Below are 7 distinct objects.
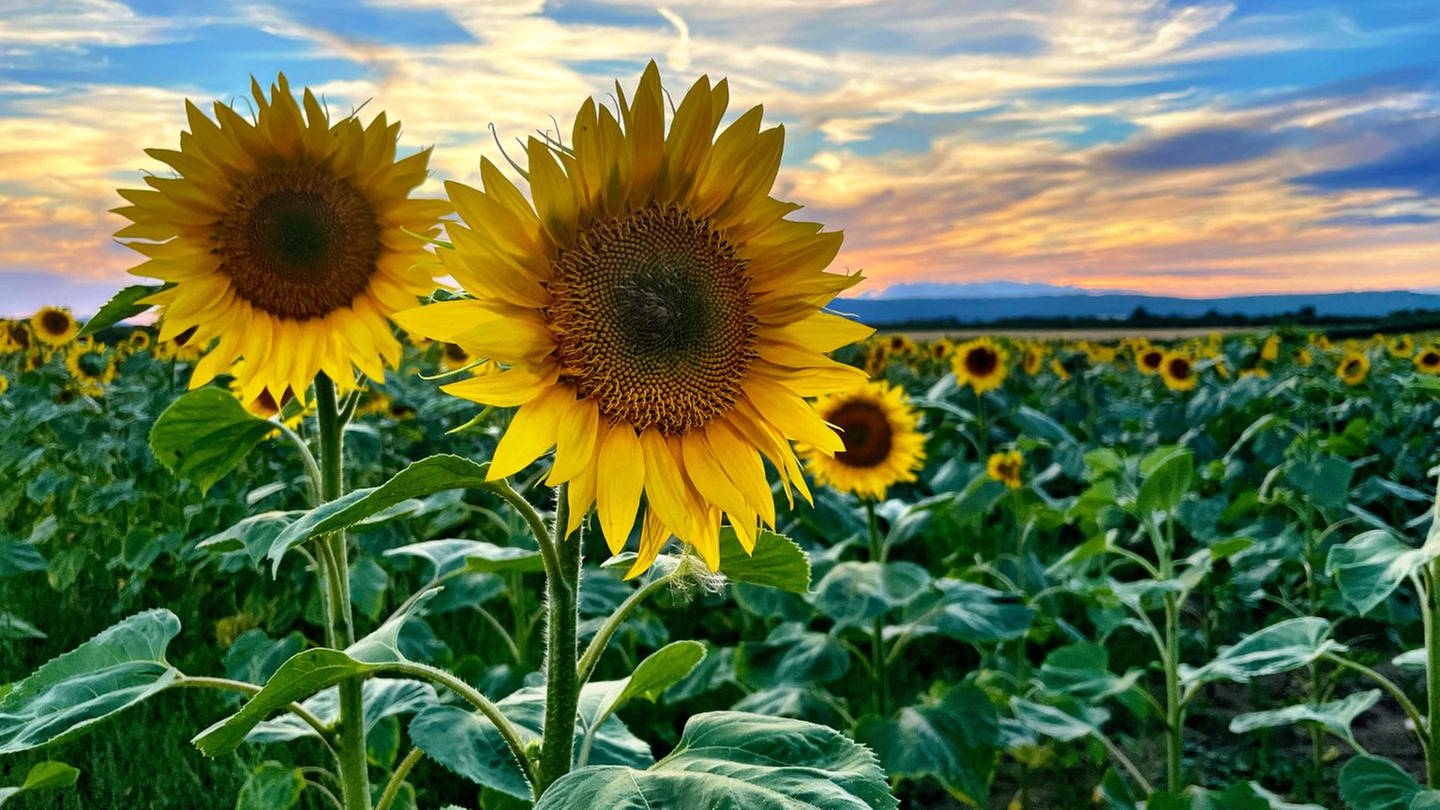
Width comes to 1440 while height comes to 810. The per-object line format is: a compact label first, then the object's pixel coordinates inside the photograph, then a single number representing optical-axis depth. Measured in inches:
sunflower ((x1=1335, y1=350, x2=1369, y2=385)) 314.7
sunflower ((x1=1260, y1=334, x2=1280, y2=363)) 364.5
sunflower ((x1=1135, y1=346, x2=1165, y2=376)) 379.9
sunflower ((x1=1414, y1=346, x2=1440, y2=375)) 329.1
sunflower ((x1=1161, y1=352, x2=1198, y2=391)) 346.6
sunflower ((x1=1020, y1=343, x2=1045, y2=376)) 367.6
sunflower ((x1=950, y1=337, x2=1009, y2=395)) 234.8
